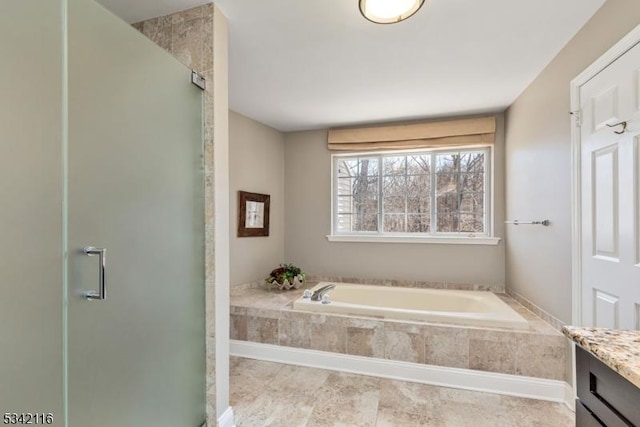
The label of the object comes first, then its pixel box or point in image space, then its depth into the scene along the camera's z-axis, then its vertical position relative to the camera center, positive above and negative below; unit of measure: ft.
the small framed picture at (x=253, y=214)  10.54 +0.02
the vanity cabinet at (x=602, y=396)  2.33 -1.58
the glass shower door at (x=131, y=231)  3.37 -0.22
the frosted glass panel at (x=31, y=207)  2.73 +0.09
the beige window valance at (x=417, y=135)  10.34 +2.86
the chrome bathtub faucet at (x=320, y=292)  8.88 -2.46
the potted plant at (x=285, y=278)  10.66 -2.30
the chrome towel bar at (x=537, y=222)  7.14 -0.23
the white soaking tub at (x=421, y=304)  7.38 -2.65
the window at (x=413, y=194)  10.96 +0.78
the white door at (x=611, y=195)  4.41 +0.29
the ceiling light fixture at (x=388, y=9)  4.55 +3.18
